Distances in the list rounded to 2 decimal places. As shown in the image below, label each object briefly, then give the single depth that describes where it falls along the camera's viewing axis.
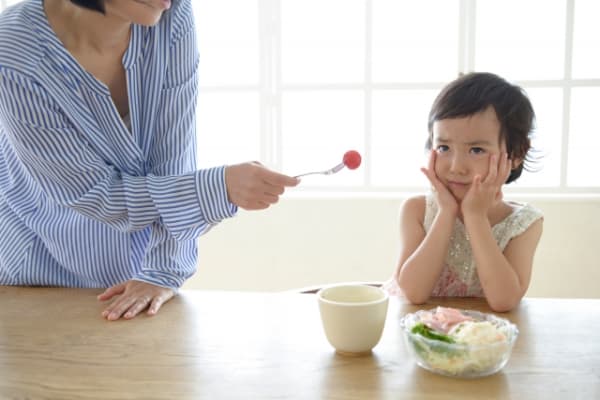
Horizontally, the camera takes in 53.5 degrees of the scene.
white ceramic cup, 0.82
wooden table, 0.74
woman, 1.08
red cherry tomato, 0.99
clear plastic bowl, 0.75
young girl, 1.25
